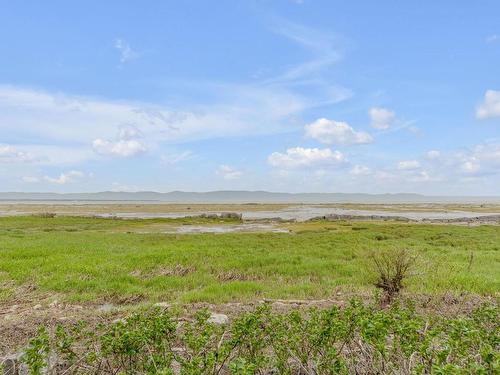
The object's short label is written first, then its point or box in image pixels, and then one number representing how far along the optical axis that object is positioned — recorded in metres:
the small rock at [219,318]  7.89
